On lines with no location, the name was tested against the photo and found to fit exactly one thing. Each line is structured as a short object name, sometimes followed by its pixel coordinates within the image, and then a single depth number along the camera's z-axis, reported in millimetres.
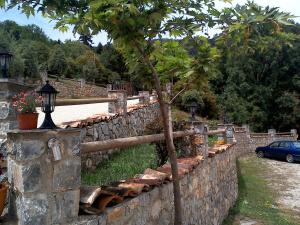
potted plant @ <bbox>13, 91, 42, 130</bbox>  2255
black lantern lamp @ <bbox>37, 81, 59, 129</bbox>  2254
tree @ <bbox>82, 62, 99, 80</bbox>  23860
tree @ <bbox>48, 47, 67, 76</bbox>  22934
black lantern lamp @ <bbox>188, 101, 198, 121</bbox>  5974
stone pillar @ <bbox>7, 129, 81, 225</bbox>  2009
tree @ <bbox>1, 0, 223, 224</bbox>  2247
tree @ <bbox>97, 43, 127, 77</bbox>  26840
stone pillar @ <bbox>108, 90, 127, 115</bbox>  7774
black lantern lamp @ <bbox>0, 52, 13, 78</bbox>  3687
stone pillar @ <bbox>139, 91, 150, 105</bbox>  11673
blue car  14718
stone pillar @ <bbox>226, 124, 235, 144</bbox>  8346
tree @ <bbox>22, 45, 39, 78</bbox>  19111
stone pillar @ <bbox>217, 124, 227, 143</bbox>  8322
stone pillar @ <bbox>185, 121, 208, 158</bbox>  5157
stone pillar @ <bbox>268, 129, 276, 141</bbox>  20483
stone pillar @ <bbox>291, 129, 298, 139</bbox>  21549
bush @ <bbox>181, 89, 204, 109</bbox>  17245
